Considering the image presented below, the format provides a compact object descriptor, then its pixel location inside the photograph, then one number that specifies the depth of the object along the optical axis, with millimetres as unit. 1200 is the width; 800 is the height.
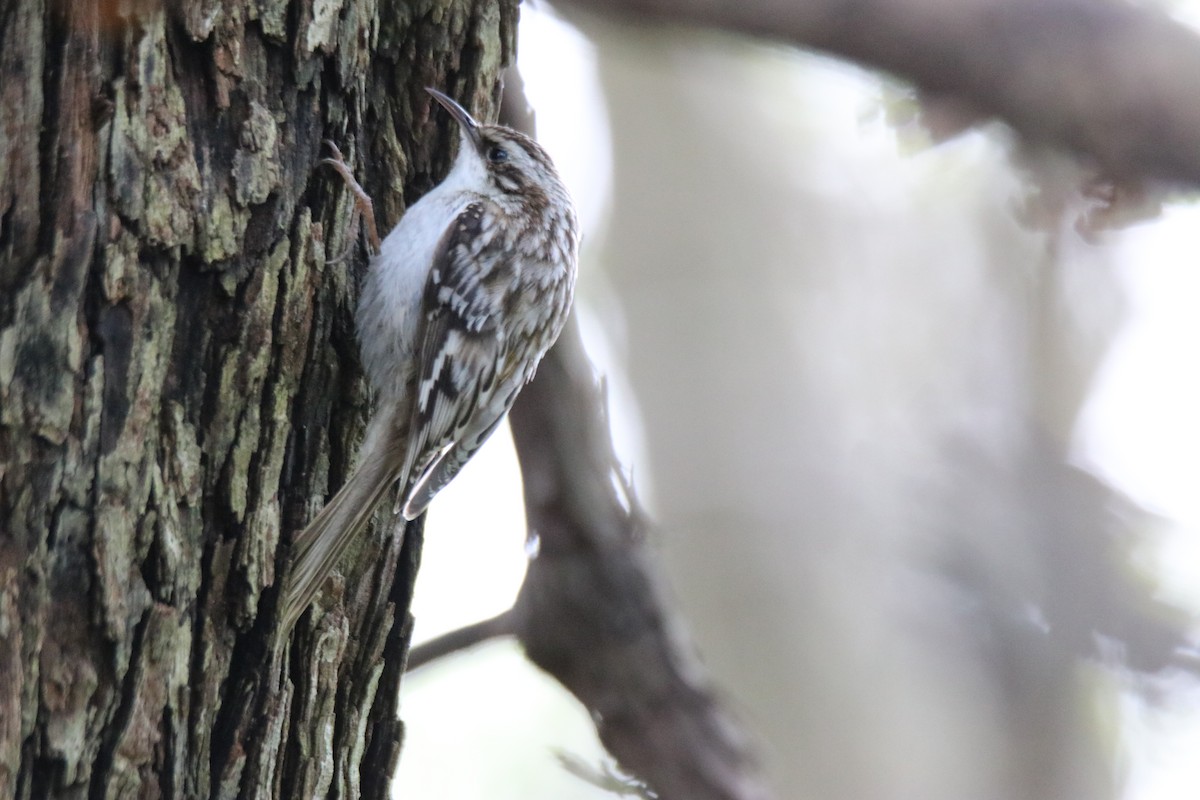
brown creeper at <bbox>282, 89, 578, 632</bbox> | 4793
